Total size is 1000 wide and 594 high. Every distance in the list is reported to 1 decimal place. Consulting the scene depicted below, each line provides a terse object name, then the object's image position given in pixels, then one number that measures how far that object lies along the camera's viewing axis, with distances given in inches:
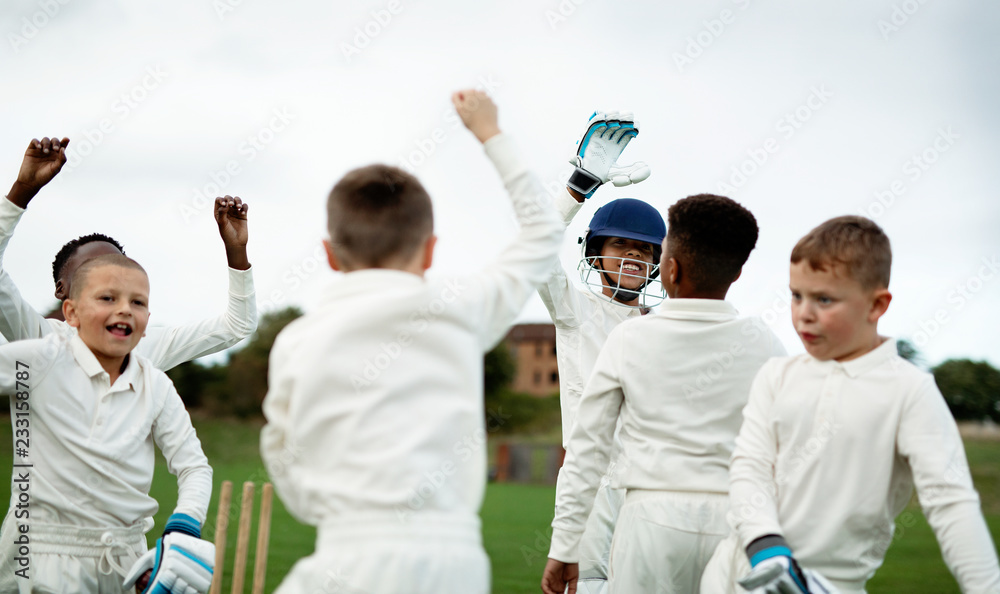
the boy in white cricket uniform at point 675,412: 106.0
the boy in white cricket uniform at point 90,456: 111.5
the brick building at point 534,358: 2451.0
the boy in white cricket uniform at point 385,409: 75.0
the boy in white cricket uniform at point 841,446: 82.4
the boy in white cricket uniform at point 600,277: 143.6
